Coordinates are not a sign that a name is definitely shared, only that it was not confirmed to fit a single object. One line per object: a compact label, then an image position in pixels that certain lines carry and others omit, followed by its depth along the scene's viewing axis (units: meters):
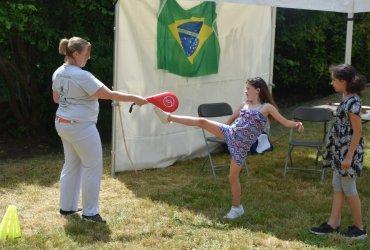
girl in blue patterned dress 5.04
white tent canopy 6.50
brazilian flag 7.01
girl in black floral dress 4.44
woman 4.62
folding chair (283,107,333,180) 6.79
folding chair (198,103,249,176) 7.09
